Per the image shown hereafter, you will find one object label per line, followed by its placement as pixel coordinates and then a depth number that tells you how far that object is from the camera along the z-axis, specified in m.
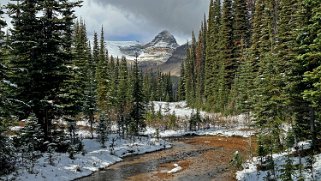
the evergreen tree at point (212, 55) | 81.38
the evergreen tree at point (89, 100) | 45.59
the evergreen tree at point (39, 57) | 29.34
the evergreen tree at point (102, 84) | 66.44
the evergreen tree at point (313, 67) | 17.77
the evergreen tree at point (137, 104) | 51.62
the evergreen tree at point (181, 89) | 124.88
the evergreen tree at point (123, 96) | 51.73
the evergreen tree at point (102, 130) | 36.44
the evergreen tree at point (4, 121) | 21.47
